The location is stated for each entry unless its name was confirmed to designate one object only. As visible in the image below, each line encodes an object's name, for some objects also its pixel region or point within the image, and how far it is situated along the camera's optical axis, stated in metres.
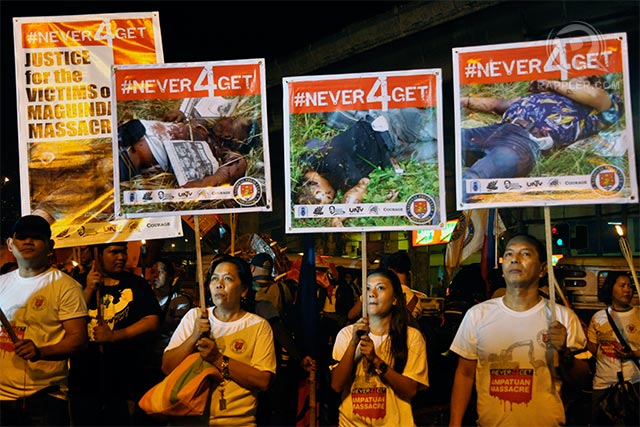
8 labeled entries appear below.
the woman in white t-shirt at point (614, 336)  8.20
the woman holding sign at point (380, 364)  5.12
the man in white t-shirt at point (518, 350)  4.85
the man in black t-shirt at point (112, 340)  6.39
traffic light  16.17
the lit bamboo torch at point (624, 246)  6.34
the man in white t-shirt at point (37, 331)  5.50
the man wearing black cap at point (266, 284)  8.38
